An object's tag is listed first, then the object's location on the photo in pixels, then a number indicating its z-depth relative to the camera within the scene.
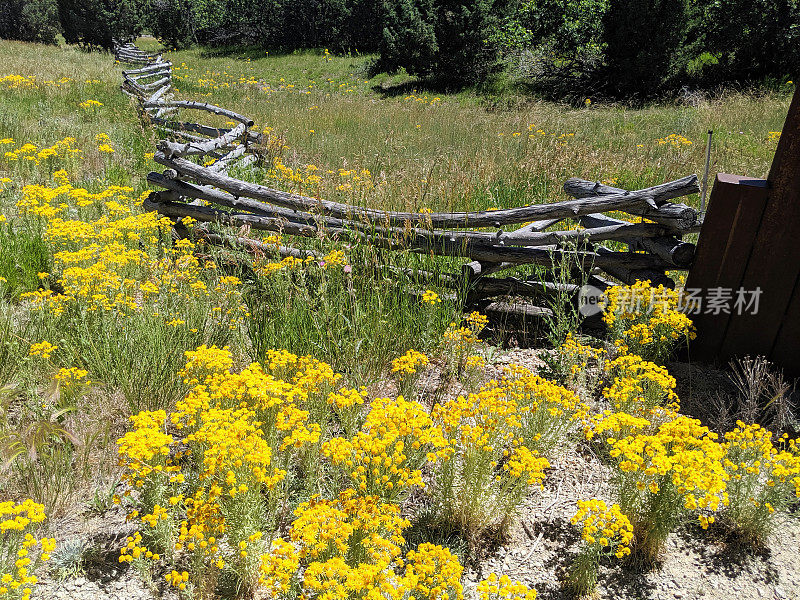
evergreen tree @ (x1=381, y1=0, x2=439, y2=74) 21.70
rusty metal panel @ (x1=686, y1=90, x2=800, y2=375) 3.95
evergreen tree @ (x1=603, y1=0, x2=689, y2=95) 17.23
